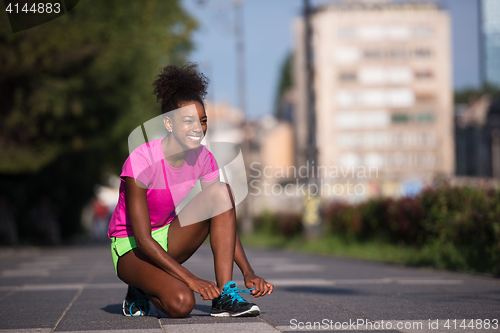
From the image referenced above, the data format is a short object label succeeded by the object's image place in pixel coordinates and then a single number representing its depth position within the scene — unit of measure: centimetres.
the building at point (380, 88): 8888
